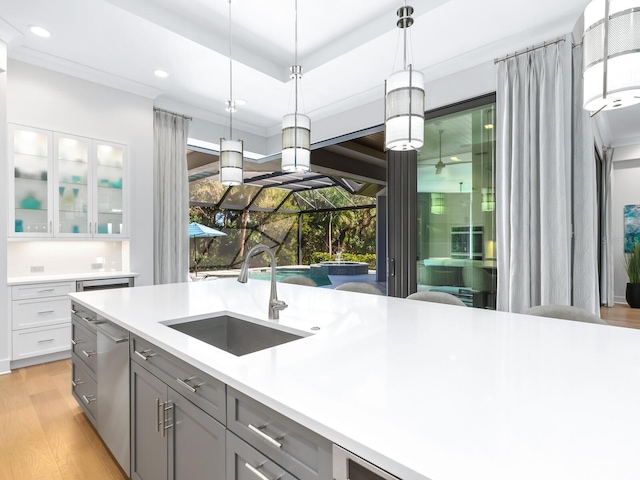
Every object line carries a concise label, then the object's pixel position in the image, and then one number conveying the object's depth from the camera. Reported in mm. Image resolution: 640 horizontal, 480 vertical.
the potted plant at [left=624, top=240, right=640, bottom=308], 5980
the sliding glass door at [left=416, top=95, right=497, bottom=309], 3389
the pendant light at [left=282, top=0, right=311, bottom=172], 2471
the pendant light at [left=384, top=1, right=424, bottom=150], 1792
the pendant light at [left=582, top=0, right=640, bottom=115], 1152
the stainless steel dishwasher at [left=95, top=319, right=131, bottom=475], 1709
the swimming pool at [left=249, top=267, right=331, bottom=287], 9125
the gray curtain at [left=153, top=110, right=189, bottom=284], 4430
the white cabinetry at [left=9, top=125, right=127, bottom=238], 3389
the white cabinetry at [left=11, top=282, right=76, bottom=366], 3264
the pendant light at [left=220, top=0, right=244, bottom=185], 3025
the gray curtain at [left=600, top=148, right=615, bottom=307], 6213
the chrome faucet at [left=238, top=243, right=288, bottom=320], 1682
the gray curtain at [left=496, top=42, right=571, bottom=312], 2775
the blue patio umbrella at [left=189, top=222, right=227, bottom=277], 8047
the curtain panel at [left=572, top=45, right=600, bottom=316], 2719
